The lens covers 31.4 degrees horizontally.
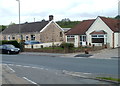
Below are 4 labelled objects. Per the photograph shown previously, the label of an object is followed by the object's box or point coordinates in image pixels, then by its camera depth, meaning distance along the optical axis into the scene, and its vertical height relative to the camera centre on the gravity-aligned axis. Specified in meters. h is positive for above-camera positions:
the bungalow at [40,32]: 50.11 +3.60
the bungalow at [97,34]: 33.47 +2.08
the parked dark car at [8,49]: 31.33 -0.36
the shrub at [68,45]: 28.40 +0.18
